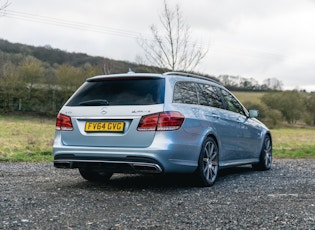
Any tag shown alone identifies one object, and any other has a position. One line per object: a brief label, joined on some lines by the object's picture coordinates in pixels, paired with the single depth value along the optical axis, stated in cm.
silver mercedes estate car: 593
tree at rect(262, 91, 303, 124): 5872
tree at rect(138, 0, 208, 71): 1753
